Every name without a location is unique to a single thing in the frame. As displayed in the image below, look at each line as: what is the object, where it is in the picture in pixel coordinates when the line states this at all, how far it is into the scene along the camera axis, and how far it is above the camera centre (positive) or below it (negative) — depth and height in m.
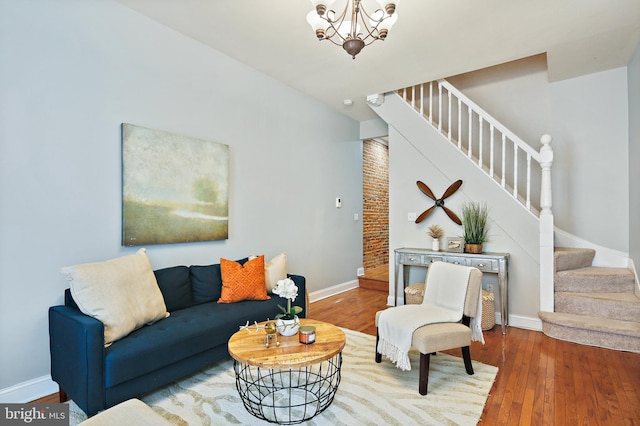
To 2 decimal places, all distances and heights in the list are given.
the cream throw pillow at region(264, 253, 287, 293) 3.38 -0.59
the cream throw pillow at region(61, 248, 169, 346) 2.05 -0.53
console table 3.59 -0.54
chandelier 2.06 +1.33
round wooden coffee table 1.87 -1.20
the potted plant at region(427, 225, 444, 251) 4.19 -0.25
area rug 1.99 -1.25
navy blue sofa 1.88 -0.86
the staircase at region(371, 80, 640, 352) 3.15 -0.32
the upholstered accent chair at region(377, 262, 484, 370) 2.41 -0.79
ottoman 1.21 -0.78
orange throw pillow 3.03 -0.64
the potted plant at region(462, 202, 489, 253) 3.91 -0.14
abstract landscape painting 2.74 +0.26
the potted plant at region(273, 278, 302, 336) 2.19 -0.70
